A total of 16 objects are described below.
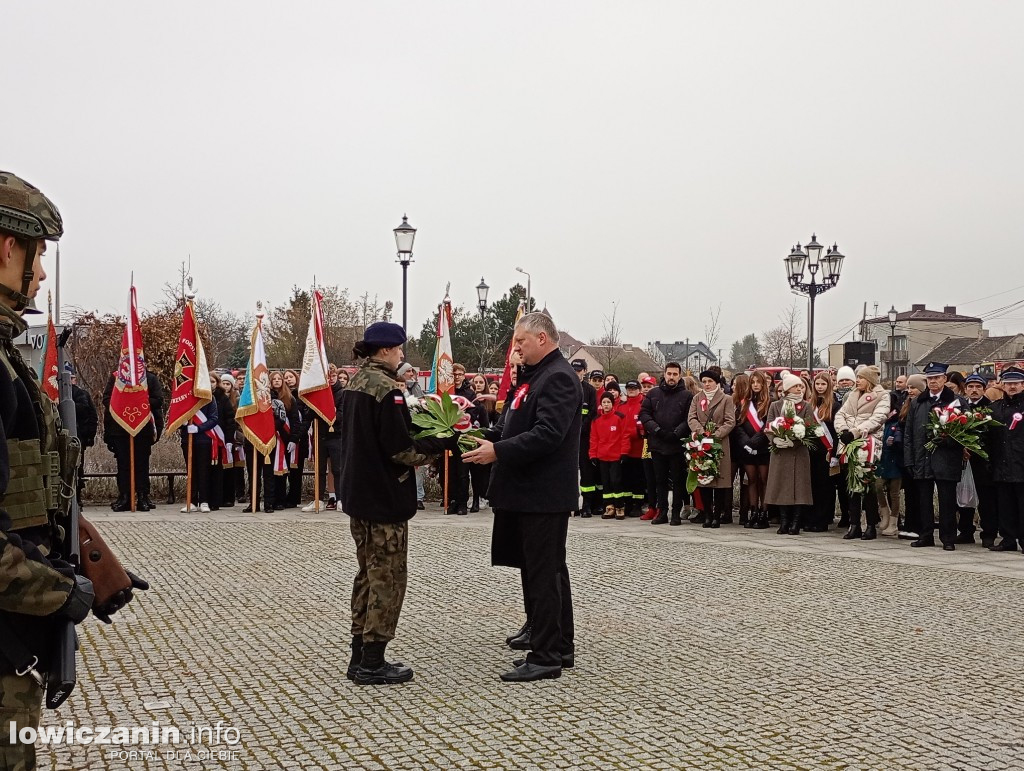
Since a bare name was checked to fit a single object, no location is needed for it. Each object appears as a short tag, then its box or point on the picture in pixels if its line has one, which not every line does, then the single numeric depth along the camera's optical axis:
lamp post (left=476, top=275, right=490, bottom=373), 33.78
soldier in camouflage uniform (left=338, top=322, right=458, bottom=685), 6.71
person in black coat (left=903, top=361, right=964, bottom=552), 12.68
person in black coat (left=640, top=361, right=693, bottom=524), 15.39
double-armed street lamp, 22.70
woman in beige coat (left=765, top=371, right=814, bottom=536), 14.14
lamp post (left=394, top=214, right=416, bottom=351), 22.12
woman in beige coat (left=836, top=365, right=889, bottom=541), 13.66
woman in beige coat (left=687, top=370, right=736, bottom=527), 14.91
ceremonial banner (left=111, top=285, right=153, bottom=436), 16.53
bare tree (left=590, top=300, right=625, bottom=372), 51.19
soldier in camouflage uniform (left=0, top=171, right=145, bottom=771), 3.03
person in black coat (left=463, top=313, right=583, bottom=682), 6.80
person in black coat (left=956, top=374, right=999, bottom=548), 12.87
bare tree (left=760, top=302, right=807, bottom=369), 53.84
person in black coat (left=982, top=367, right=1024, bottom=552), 12.34
